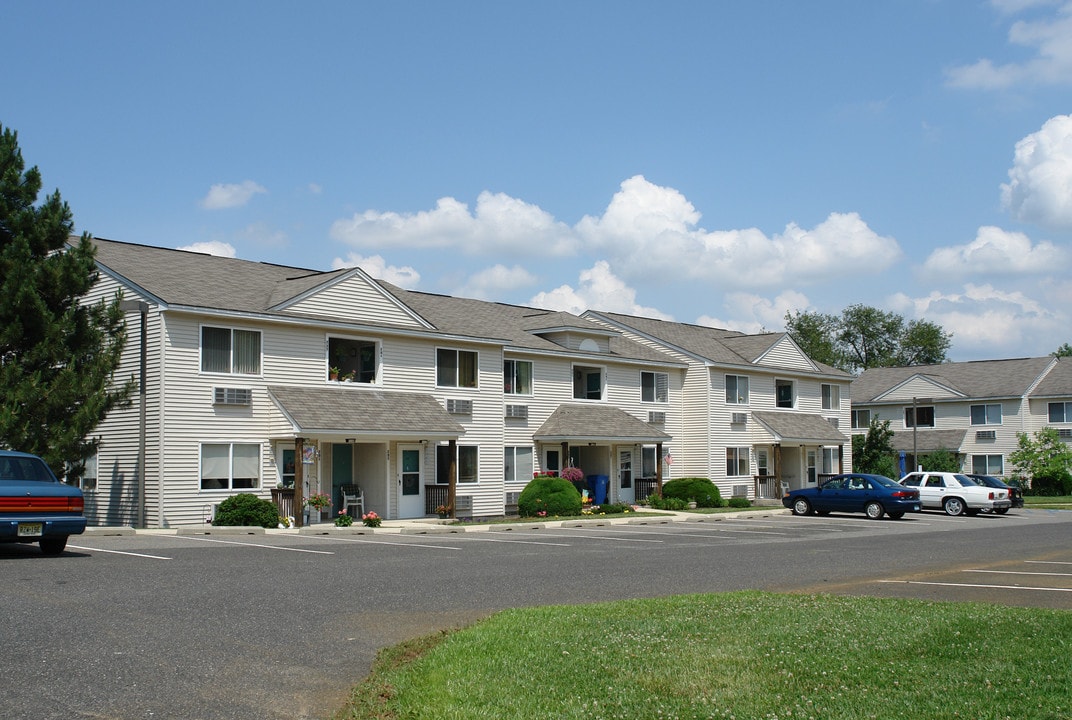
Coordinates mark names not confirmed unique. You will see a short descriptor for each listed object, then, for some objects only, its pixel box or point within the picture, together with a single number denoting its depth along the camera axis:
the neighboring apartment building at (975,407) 60.69
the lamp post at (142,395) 24.55
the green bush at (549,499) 34.16
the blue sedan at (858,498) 35.25
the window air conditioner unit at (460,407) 32.94
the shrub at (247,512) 25.36
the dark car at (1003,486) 41.70
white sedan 37.44
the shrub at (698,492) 40.97
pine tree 22.81
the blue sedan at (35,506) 16.47
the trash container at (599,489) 39.50
